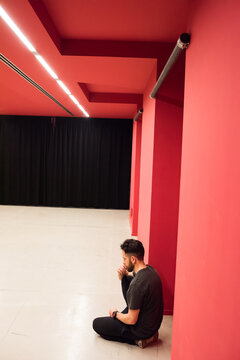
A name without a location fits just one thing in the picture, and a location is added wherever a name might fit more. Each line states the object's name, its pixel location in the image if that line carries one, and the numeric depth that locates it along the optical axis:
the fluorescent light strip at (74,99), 4.86
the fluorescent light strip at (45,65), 2.82
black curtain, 8.28
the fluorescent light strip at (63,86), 3.86
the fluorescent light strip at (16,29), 1.94
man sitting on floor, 2.03
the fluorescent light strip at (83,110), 5.94
